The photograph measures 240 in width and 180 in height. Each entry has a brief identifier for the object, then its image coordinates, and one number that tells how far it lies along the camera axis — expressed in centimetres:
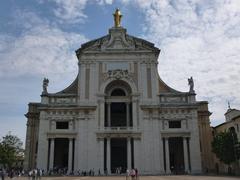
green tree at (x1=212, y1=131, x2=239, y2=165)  4488
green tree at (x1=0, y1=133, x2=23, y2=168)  6612
